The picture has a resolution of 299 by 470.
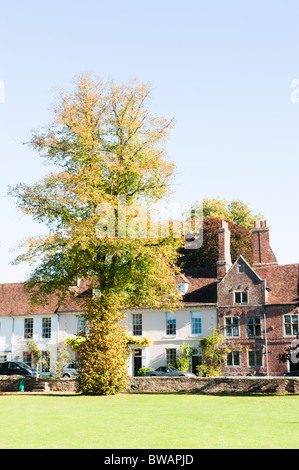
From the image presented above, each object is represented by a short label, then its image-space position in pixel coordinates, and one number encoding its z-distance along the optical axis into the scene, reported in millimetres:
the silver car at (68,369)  48741
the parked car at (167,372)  42297
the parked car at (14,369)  43594
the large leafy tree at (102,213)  29109
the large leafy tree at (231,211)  70312
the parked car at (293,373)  37906
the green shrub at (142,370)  47791
